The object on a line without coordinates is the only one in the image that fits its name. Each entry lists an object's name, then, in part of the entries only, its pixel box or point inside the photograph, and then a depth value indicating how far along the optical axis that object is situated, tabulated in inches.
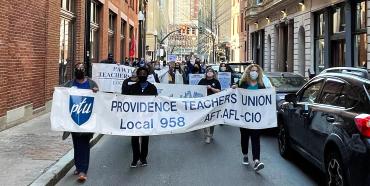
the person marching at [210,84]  455.3
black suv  215.9
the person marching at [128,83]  340.8
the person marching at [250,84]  339.9
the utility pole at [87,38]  576.1
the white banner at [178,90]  500.3
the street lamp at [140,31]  1366.6
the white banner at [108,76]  690.2
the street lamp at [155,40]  2724.4
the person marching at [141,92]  334.6
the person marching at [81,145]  300.5
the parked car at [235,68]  812.6
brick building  454.6
